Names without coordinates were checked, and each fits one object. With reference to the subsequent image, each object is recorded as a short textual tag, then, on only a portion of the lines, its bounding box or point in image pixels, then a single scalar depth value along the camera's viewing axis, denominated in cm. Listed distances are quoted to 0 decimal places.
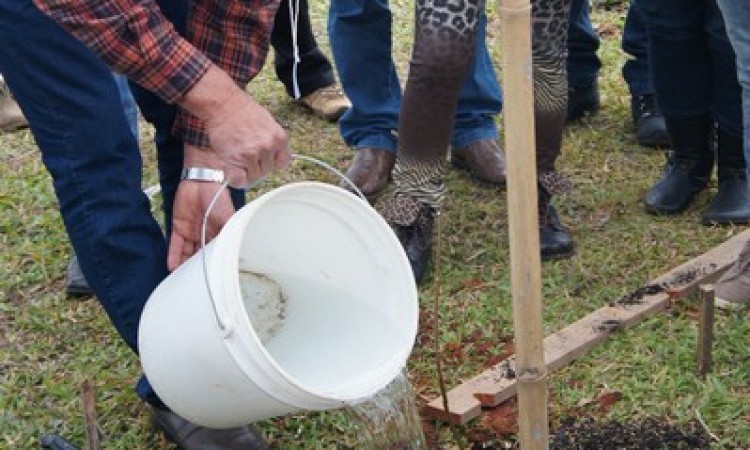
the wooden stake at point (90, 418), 253
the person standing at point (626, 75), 455
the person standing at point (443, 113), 336
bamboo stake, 200
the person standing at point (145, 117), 227
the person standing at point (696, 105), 377
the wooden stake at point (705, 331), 290
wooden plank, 295
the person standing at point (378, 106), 423
